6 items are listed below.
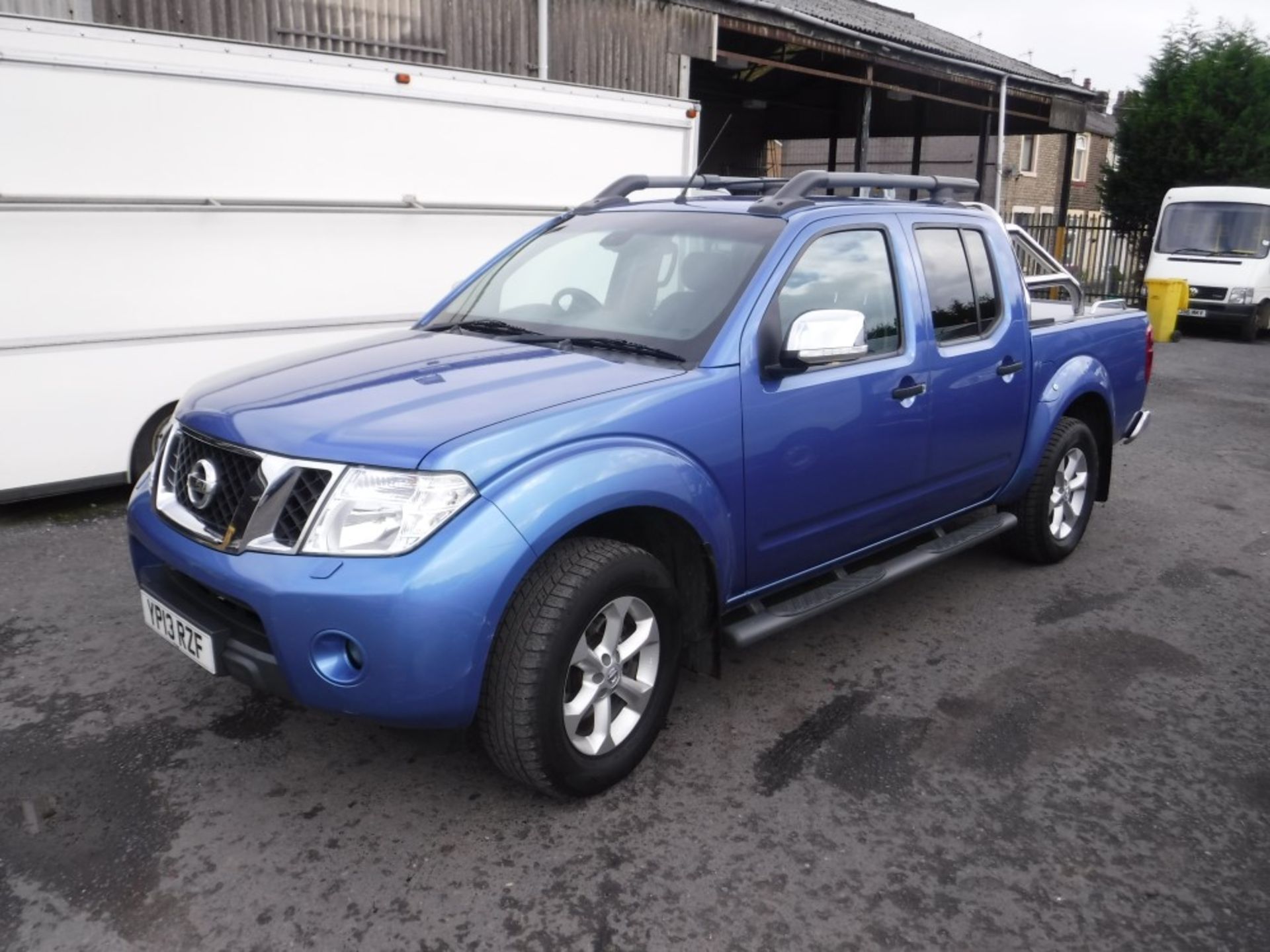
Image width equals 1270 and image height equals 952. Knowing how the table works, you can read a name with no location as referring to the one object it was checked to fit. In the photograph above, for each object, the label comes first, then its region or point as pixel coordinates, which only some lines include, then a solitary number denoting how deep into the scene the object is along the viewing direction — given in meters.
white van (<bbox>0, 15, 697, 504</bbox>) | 5.43
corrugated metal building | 8.93
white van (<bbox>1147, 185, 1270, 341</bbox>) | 16.33
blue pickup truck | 2.76
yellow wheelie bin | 16.28
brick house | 30.72
